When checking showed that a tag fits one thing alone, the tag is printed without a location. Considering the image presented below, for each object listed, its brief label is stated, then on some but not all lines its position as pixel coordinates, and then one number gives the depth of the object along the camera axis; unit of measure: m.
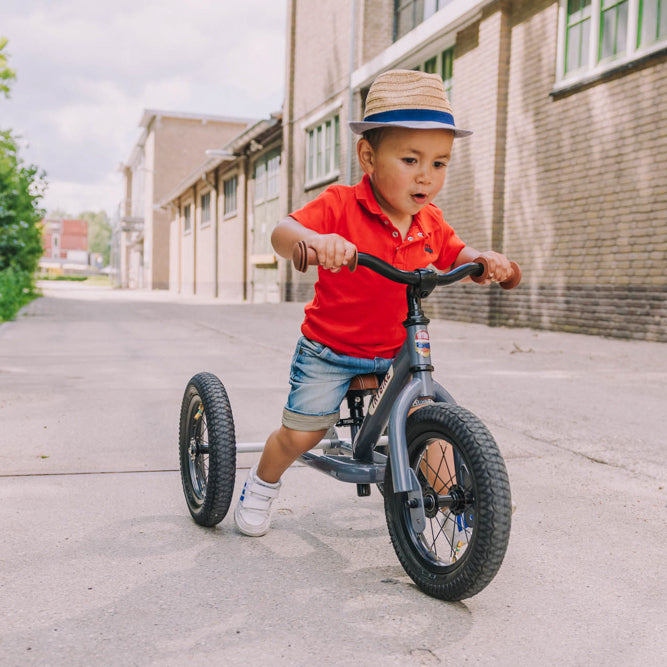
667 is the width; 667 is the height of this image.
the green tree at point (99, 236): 153.50
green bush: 14.18
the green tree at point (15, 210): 18.56
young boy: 2.25
